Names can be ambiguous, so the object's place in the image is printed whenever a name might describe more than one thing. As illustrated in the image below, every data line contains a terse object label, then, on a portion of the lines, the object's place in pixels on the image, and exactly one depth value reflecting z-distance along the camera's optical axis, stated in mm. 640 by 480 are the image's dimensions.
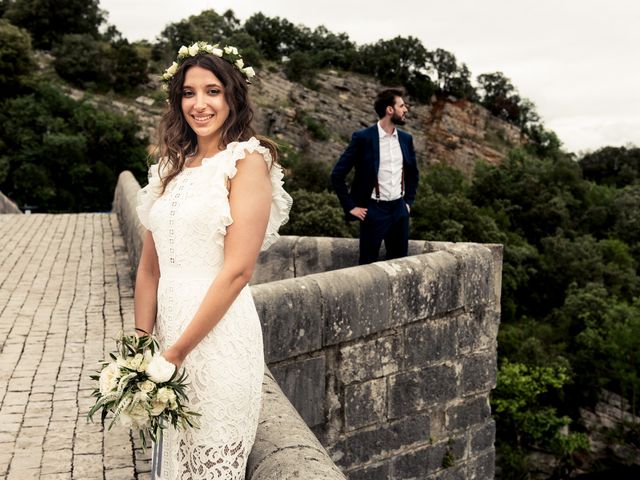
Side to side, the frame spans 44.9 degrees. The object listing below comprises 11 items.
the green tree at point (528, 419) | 24219
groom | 5898
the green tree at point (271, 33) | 55312
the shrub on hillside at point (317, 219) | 21734
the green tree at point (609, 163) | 54625
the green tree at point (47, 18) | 44594
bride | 2404
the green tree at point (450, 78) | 57719
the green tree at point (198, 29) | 47312
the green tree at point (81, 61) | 39969
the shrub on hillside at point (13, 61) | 33594
